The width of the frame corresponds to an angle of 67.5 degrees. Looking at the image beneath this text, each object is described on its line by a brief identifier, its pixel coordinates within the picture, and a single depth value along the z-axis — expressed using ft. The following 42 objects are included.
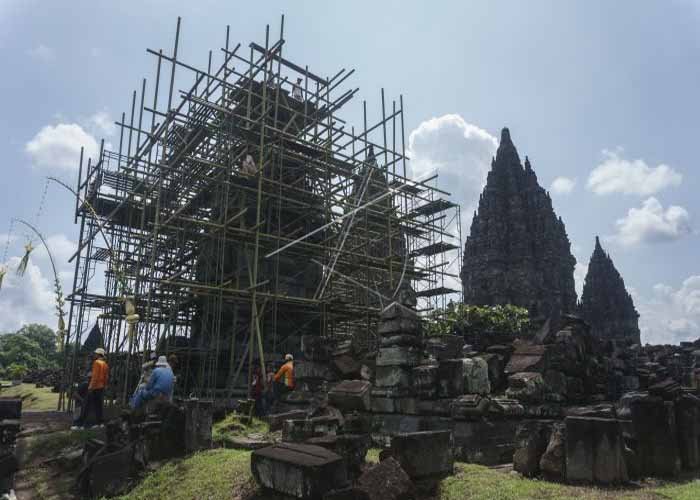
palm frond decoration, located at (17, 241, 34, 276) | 35.91
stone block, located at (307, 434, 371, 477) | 18.60
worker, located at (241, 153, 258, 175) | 55.20
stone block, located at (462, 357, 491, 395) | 24.48
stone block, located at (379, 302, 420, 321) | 28.02
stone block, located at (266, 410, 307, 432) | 29.07
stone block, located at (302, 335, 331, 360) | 35.47
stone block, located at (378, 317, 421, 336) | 27.71
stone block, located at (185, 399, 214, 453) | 25.55
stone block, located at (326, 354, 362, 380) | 33.60
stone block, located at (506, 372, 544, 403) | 25.18
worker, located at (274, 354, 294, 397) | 36.45
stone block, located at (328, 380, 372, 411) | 28.27
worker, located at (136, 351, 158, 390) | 30.52
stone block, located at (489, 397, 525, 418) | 23.31
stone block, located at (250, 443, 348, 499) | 15.74
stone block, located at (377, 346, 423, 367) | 27.17
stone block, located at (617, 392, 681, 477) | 19.03
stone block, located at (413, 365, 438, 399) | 25.94
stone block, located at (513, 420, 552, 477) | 17.97
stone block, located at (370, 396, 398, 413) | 26.71
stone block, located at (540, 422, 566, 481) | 17.21
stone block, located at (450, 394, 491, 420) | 23.03
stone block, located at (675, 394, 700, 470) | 20.53
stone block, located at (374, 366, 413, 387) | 26.89
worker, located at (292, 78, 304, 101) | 69.96
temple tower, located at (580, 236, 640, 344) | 177.78
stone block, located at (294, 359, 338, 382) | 34.86
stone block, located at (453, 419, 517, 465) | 22.31
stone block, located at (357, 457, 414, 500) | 15.80
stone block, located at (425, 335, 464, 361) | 33.32
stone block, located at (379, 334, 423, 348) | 27.50
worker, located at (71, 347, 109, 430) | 33.73
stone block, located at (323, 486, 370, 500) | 15.56
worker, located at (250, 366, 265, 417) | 37.03
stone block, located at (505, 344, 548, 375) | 26.71
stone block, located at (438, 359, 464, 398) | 24.79
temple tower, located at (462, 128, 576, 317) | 163.12
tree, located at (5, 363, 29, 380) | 122.57
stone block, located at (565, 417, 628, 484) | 16.57
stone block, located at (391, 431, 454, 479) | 17.28
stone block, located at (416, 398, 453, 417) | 24.70
